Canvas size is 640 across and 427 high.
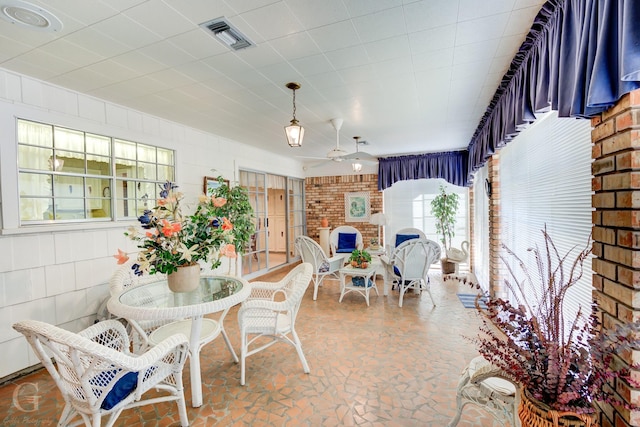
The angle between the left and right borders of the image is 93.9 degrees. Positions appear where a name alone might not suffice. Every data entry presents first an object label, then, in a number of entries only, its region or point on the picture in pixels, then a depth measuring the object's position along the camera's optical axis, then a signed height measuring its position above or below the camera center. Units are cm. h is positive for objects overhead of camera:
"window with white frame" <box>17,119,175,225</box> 260 +38
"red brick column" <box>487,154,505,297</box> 371 -33
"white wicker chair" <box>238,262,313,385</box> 225 -86
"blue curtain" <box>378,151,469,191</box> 606 +84
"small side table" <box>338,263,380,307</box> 407 -91
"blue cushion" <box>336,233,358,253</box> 599 -66
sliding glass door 564 -18
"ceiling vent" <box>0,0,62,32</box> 163 +114
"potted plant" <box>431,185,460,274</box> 623 -12
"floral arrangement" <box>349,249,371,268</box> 431 -74
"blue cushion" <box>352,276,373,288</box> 444 -109
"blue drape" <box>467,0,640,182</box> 103 +65
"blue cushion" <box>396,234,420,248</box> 511 -50
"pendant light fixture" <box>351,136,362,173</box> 548 +78
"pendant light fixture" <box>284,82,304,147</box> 301 +79
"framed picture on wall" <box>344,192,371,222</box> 697 +3
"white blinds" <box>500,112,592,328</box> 171 +12
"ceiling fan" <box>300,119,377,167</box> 379 +70
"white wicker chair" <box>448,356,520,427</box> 143 -95
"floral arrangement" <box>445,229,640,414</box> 102 -57
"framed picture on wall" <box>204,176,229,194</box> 442 +42
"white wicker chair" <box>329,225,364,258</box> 588 -61
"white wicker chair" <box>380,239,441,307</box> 394 -69
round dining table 179 -61
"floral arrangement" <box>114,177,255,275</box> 199 -18
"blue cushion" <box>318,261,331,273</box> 463 -92
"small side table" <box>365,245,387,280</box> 458 -80
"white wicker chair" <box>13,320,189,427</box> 135 -81
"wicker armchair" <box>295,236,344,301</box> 436 -73
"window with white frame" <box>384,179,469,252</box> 646 +1
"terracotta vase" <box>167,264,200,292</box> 209 -48
